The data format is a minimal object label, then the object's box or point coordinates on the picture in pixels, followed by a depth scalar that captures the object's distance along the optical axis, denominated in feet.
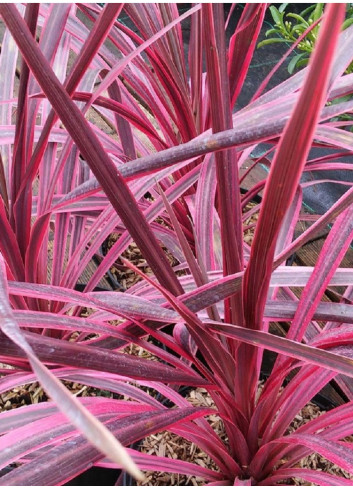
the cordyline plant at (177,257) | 1.00
